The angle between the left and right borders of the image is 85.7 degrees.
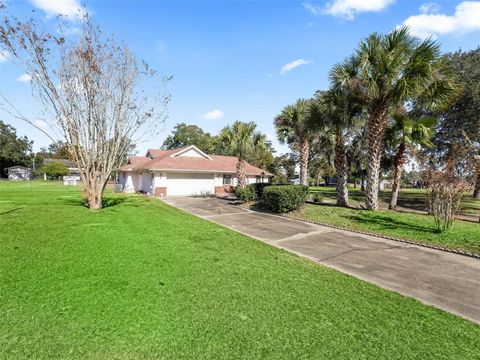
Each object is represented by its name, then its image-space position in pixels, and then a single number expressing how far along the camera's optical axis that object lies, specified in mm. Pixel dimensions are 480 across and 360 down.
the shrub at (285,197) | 13633
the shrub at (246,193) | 17922
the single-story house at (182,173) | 24391
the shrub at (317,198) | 18250
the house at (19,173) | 65188
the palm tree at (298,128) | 17672
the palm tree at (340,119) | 14036
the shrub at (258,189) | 18445
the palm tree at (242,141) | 19756
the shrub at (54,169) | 56906
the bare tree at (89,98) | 12891
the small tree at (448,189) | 9164
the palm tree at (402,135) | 13625
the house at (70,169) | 64656
